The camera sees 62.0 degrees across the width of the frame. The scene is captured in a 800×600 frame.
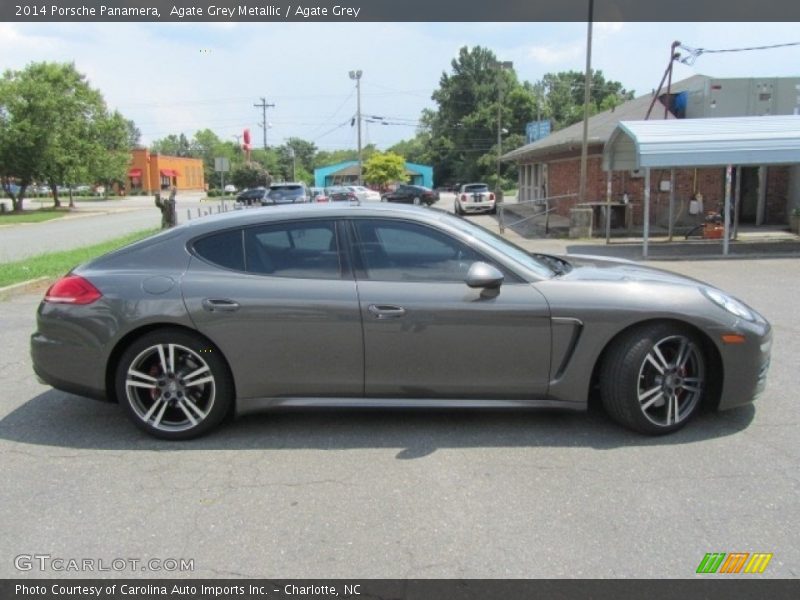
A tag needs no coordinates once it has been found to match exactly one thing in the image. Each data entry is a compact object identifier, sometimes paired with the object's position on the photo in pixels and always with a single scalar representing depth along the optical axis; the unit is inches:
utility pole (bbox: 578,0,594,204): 750.5
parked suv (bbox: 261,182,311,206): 1037.2
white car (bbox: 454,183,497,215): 1298.0
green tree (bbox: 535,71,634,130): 3535.4
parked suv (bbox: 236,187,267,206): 1664.6
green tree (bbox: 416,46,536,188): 3282.5
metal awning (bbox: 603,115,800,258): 542.0
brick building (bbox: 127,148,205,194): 3535.9
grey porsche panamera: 158.7
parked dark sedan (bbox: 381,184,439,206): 1654.8
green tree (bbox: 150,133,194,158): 6569.9
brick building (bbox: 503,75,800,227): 812.6
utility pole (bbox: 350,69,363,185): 2101.4
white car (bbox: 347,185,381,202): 1708.8
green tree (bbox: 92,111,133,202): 1674.5
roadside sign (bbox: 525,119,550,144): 1969.0
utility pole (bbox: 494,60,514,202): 1408.2
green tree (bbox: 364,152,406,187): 2829.7
